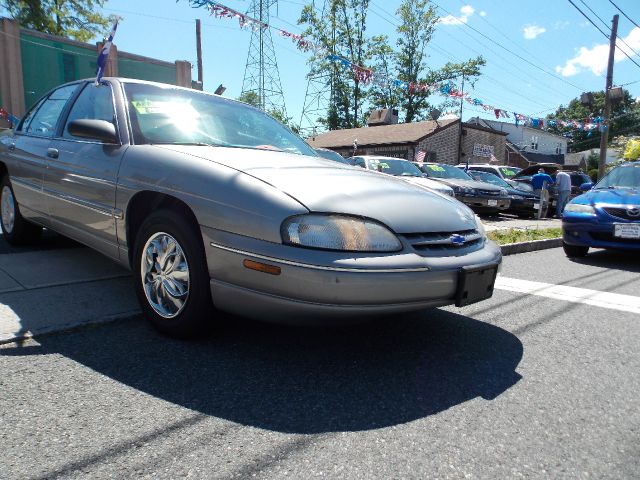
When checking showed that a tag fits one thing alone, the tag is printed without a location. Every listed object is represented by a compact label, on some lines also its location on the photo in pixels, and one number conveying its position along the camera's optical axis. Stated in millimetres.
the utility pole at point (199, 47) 24562
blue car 5789
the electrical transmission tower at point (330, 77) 42750
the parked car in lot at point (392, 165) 10031
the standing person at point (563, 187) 12914
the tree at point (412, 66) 42938
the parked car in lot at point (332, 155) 7613
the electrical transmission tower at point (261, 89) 33484
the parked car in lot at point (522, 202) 12586
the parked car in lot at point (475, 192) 11039
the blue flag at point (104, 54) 3470
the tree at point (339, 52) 42688
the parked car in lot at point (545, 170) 15572
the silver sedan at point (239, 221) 2189
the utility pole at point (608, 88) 19047
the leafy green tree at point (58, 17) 27391
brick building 25375
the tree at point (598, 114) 72438
